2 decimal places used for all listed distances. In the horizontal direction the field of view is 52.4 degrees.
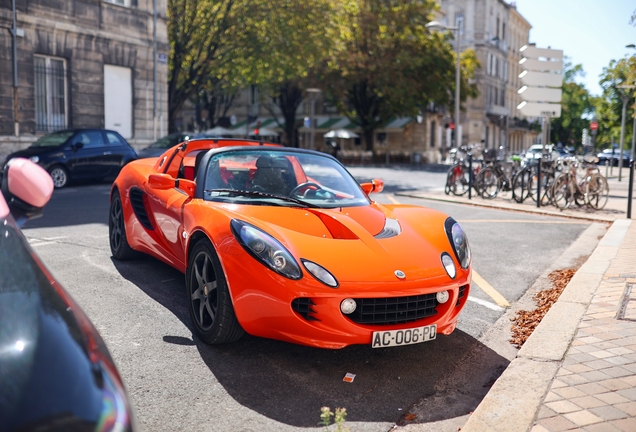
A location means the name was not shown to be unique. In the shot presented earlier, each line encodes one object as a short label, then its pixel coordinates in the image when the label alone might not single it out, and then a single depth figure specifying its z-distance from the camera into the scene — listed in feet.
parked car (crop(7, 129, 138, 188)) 50.24
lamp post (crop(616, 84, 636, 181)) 94.76
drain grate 15.40
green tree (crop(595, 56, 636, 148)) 115.00
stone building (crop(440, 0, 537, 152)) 200.95
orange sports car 11.91
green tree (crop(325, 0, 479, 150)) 131.54
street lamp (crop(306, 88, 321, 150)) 119.75
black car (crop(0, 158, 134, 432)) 4.74
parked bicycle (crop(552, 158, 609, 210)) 42.75
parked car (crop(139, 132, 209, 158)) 60.09
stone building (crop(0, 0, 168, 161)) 60.23
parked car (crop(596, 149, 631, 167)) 164.40
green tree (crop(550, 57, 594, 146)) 268.82
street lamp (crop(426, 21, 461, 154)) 111.45
